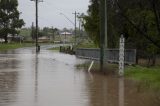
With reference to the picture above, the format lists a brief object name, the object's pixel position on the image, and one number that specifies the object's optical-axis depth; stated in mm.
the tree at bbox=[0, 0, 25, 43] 113188
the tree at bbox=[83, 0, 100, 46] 49219
